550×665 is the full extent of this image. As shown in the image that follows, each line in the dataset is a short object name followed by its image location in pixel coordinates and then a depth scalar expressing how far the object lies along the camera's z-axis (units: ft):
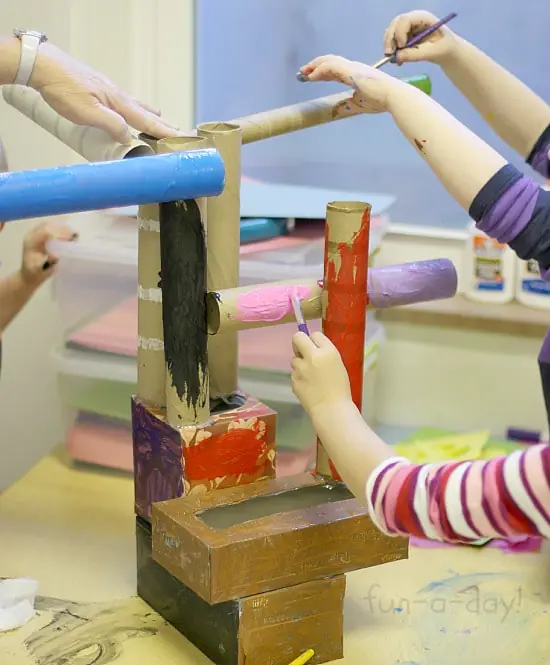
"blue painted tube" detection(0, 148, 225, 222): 4.65
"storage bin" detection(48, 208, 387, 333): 6.35
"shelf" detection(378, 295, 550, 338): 6.99
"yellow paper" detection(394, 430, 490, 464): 6.59
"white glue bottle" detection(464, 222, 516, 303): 7.02
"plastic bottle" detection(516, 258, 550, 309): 6.97
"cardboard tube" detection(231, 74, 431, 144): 5.55
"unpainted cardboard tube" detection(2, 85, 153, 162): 5.23
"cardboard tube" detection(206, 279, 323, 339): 5.18
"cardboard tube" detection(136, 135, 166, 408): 5.31
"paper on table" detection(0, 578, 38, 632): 5.38
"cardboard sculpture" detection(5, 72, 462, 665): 5.01
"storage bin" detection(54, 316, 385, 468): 6.42
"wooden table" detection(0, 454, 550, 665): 5.29
